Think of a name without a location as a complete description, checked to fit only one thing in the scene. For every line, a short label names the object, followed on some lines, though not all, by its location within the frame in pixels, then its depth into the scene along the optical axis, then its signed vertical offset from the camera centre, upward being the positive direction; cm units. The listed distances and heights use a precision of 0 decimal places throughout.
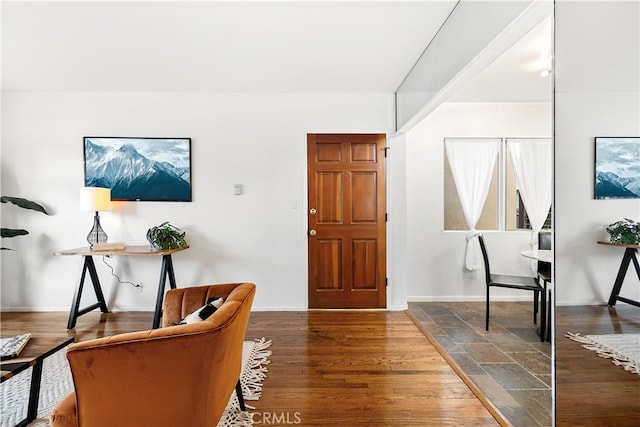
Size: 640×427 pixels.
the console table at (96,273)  315 -67
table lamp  332 +5
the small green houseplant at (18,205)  338 +4
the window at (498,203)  404 +6
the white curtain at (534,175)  395 +40
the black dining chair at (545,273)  285 -61
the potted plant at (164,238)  334 -31
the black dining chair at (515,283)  291 -71
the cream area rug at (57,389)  186 -121
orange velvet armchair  120 -65
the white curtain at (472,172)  402 +45
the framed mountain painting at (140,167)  370 +48
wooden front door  377 -15
